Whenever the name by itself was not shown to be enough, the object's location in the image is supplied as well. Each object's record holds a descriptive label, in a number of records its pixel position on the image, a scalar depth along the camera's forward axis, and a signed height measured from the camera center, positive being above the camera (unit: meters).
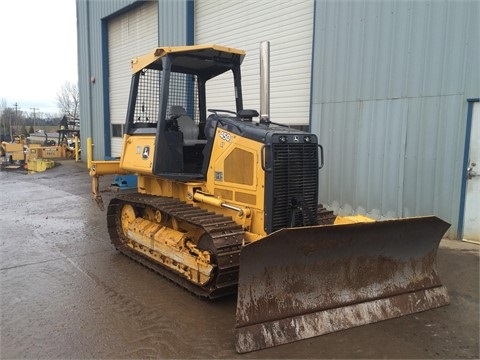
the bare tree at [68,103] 66.14 +3.26
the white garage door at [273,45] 9.53 +1.94
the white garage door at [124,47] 15.21 +3.00
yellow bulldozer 3.82 -1.04
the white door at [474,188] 6.57 -0.88
